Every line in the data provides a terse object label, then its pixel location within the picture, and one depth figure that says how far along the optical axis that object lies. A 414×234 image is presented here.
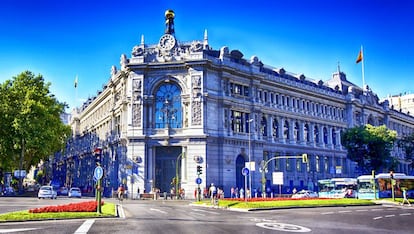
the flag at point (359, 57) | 72.79
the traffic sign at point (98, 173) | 22.73
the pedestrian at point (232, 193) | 50.68
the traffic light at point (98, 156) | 23.33
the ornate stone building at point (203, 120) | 51.72
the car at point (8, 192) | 55.13
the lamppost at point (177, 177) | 49.19
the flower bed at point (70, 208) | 22.09
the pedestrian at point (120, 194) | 42.03
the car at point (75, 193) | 54.95
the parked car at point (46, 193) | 46.38
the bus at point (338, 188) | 54.81
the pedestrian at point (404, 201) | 39.69
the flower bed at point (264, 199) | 36.75
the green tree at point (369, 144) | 61.56
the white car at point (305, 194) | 52.41
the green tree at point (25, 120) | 54.69
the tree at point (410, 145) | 77.29
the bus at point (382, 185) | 48.00
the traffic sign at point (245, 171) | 35.05
